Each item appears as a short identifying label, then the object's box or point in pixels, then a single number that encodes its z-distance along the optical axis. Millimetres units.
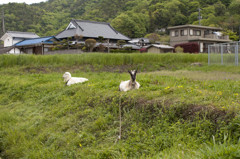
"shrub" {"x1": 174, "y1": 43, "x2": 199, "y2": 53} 33969
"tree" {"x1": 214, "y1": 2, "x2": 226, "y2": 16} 46750
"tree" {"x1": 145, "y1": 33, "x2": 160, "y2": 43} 44231
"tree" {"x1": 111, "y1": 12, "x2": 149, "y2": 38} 43125
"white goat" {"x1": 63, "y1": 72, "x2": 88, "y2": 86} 9371
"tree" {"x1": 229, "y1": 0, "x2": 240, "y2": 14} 45047
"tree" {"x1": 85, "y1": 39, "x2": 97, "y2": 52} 21484
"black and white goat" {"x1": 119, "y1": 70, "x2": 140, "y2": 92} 6777
